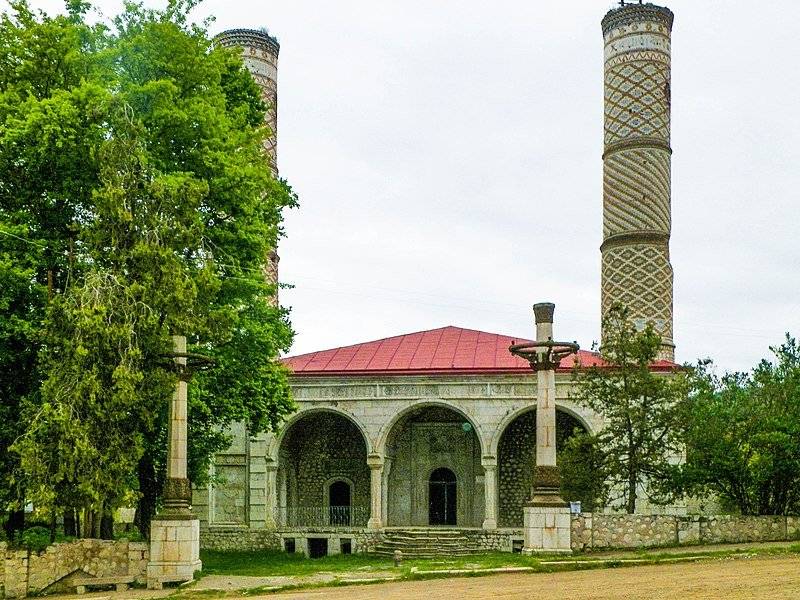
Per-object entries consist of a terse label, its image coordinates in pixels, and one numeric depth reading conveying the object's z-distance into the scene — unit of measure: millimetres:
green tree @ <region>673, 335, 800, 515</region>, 19719
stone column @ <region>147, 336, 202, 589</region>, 15367
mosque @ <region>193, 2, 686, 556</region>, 24922
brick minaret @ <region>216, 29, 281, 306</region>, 33750
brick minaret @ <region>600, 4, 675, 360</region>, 29484
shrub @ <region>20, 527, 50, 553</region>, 15234
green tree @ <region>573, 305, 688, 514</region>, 20156
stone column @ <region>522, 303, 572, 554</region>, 16922
